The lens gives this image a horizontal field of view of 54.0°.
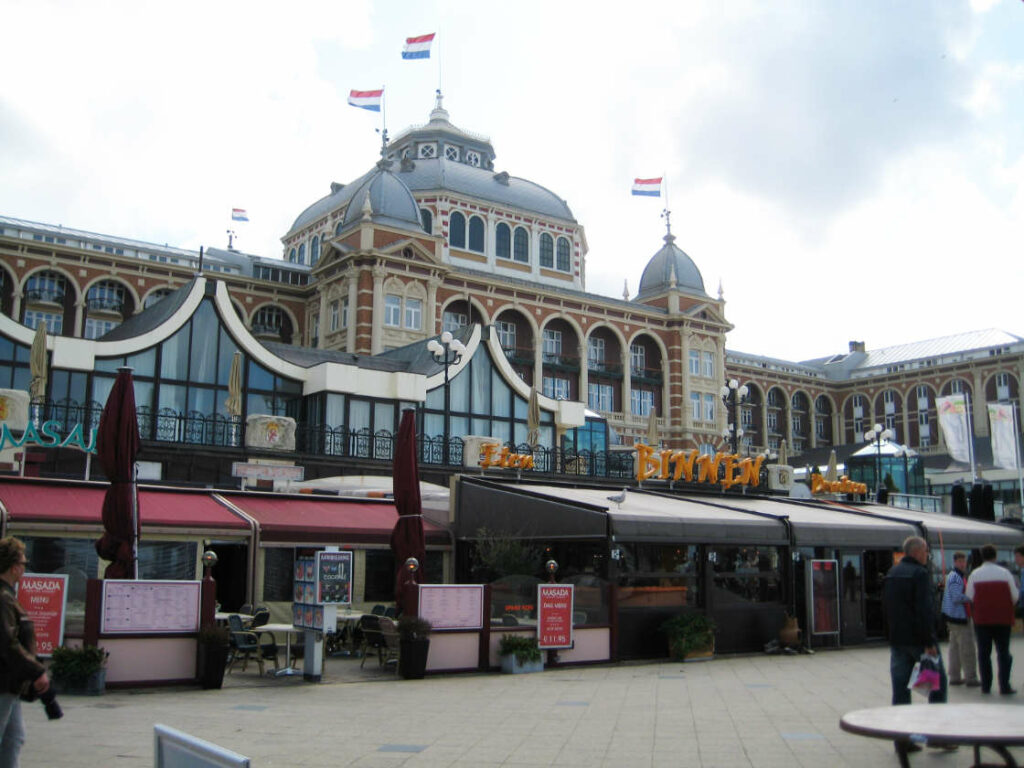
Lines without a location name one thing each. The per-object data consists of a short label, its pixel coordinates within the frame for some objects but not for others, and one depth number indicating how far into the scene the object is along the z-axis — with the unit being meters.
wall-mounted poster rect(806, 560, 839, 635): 19.77
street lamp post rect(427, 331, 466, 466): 26.70
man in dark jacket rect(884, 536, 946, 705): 8.87
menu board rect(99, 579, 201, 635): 12.87
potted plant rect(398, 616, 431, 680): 14.44
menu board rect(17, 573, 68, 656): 12.97
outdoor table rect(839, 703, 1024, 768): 5.66
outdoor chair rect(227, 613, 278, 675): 14.48
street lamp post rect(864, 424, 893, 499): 41.18
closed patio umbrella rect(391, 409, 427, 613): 16.06
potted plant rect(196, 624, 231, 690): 13.02
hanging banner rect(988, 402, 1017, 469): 43.03
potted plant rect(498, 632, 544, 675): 15.35
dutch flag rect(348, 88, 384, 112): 57.31
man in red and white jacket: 11.29
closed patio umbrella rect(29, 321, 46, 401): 23.66
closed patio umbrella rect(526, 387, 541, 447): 31.00
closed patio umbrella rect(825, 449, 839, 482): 36.22
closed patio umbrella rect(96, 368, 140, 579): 13.78
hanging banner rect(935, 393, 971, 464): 44.09
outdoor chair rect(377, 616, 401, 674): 14.84
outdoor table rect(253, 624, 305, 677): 14.38
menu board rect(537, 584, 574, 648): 15.77
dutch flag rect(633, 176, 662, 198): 64.38
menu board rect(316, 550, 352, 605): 14.15
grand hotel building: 50.59
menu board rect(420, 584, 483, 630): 14.98
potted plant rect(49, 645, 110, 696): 12.25
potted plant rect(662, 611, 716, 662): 17.08
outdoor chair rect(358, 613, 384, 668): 15.46
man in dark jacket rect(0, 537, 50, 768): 6.18
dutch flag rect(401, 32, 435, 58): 57.12
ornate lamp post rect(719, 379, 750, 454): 31.38
